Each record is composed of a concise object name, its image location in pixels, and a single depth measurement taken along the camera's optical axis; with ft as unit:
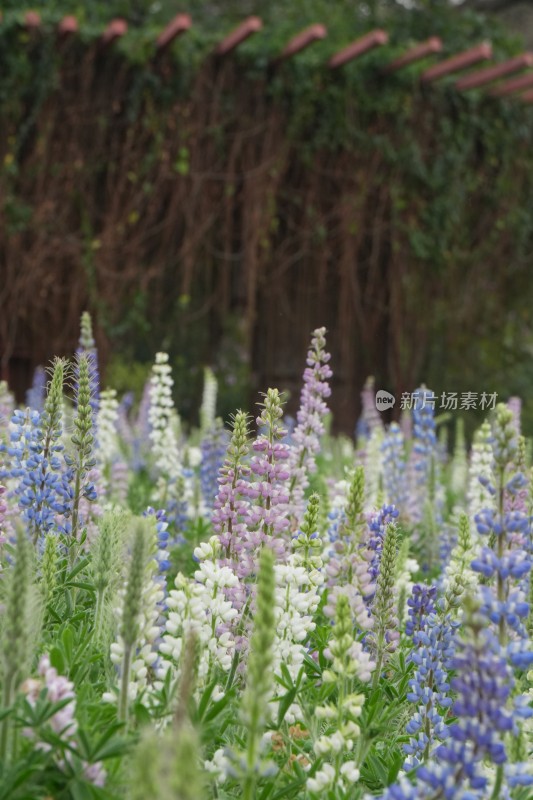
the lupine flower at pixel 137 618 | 7.79
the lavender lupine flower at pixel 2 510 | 12.96
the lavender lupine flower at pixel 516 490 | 8.07
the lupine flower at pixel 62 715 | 8.11
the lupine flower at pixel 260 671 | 6.67
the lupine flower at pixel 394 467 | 23.89
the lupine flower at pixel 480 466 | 20.27
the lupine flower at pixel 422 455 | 23.49
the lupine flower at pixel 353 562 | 10.35
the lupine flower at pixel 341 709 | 8.63
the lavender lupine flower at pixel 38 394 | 31.94
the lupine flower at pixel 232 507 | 12.24
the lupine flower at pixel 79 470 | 13.61
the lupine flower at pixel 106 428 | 21.72
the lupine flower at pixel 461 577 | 12.03
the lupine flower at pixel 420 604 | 13.29
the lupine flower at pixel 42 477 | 13.47
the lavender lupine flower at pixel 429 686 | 11.14
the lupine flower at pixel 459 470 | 30.50
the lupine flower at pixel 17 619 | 7.24
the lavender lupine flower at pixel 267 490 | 11.77
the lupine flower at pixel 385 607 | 11.17
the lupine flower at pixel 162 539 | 11.76
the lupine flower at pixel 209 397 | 32.46
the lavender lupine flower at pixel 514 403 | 29.35
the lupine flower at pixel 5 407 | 18.50
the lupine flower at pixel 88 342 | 16.00
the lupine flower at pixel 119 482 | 23.13
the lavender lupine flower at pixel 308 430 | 15.74
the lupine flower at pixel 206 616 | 10.07
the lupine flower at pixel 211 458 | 22.84
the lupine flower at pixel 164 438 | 21.45
